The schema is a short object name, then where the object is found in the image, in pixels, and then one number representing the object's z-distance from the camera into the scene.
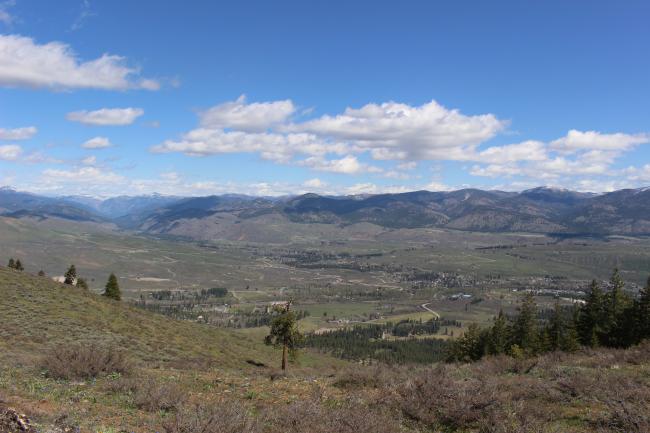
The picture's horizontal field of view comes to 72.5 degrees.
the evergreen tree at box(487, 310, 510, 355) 55.94
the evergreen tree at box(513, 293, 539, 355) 57.75
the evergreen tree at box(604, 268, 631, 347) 49.91
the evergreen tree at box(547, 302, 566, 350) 56.75
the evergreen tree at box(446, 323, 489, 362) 58.19
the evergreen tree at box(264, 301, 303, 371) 44.22
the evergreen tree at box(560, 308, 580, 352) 49.80
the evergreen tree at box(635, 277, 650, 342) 46.64
